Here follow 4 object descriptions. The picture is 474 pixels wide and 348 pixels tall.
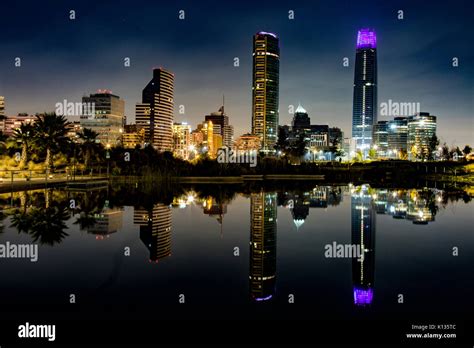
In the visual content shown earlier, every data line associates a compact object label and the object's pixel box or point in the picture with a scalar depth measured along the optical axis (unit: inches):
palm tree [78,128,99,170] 1844.5
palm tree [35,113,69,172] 1652.3
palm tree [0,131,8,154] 1675.6
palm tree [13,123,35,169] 1619.1
